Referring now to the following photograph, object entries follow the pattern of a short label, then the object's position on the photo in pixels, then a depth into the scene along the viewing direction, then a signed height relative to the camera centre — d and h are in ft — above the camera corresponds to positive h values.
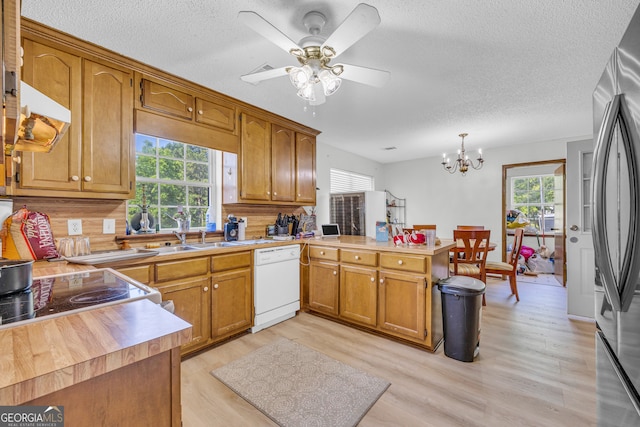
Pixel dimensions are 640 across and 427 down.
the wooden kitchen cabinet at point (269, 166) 9.96 +1.90
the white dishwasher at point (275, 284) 9.06 -2.47
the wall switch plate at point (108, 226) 7.42 -0.31
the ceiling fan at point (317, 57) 4.78 +3.16
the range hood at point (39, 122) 3.59 +1.36
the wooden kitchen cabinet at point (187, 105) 7.67 +3.34
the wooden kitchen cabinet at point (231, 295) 8.02 -2.46
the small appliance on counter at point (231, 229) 10.05 -0.55
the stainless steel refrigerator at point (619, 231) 2.74 -0.21
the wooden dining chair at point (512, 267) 12.16 -2.41
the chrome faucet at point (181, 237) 8.77 -0.73
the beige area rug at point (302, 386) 5.43 -3.91
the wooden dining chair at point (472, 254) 11.04 -1.71
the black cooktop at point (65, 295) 2.82 -1.00
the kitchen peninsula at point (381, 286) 7.77 -2.31
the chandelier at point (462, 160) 14.12 +2.81
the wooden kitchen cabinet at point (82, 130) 5.91 +2.08
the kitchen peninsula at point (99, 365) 1.82 -1.06
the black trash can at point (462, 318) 7.23 -2.79
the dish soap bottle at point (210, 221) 10.07 -0.26
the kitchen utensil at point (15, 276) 3.22 -0.75
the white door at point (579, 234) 9.75 -0.76
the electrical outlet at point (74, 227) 6.88 -0.31
